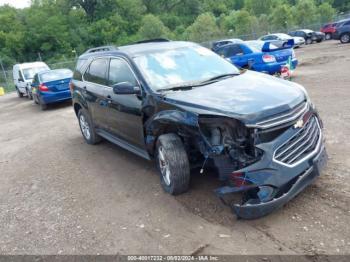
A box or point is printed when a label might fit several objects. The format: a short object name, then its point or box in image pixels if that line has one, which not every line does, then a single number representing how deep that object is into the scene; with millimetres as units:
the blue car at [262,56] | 11078
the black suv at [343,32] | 24266
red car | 32159
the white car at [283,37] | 27906
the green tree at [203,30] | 46978
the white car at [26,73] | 19167
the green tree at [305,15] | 46694
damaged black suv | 3506
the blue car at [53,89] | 13414
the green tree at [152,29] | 62938
